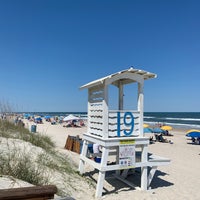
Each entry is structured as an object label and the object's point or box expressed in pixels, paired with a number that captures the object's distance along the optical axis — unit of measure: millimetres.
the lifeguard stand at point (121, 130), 5270
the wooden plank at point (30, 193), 2160
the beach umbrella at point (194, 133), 15200
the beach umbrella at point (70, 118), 26923
